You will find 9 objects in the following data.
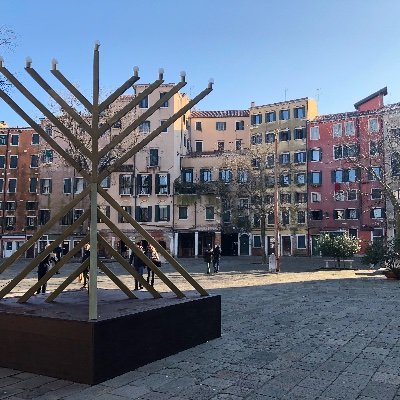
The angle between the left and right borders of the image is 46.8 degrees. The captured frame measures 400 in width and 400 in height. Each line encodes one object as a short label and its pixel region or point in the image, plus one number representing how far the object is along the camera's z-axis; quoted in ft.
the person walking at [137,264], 54.59
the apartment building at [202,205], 179.32
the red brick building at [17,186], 188.65
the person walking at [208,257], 95.45
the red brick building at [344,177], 171.32
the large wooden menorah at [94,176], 24.09
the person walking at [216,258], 100.83
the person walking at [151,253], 55.67
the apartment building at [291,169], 184.24
